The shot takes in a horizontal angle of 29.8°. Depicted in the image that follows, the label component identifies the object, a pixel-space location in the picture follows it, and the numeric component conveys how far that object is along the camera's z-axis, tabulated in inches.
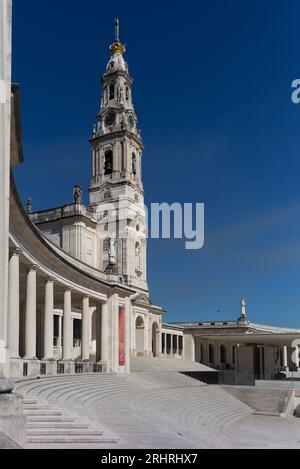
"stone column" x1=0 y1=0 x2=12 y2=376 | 377.7
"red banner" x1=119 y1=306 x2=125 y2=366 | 1610.5
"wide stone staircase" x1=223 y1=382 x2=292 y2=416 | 1558.8
